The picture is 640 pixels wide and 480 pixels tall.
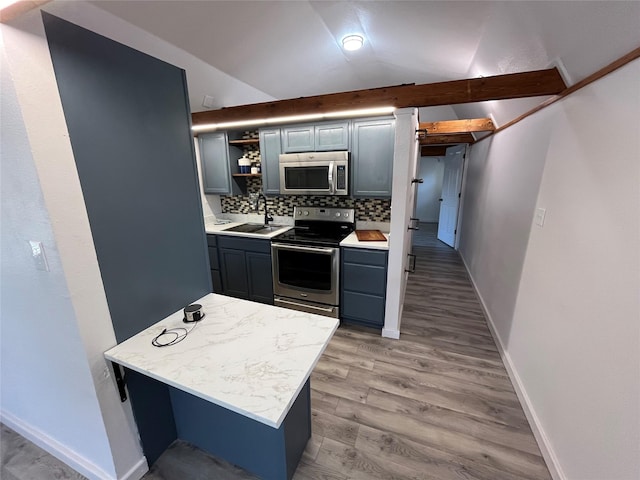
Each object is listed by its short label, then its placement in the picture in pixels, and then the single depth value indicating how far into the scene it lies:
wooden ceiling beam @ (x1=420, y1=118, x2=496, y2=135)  3.36
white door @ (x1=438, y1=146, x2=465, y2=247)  5.44
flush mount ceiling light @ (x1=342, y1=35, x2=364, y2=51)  2.03
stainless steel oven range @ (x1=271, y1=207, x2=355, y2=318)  2.68
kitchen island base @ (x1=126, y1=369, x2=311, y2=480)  1.25
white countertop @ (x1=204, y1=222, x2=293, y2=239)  2.95
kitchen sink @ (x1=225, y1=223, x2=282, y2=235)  3.15
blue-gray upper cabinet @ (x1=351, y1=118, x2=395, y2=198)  2.58
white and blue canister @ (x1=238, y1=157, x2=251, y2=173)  3.33
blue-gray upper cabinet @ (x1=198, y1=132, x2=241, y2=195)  3.31
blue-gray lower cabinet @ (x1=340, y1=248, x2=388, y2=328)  2.50
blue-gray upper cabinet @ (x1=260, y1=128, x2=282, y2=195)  3.01
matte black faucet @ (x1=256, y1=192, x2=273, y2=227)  3.54
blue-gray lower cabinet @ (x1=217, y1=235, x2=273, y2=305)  3.00
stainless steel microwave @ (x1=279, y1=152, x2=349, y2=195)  2.71
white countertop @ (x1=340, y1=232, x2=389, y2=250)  2.45
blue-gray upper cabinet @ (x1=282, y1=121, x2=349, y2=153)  2.73
